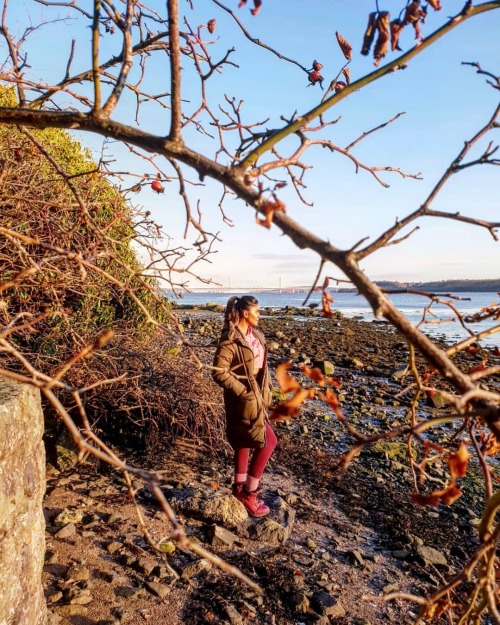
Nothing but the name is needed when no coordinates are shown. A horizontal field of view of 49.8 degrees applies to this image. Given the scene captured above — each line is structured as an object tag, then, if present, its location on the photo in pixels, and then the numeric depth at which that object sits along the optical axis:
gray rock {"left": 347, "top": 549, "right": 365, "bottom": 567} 4.55
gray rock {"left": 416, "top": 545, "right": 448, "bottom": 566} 4.72
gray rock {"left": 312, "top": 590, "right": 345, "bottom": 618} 3.77
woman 5.17
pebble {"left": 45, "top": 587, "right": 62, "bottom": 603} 3.45
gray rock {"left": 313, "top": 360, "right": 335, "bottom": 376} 13.85
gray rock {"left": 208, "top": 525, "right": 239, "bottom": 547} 4.51
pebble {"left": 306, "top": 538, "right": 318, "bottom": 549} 4.75
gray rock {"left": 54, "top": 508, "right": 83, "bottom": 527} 4.43
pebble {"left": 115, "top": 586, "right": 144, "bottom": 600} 3.65
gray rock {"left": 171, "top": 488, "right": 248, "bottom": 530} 4.80
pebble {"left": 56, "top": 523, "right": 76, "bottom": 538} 4.24
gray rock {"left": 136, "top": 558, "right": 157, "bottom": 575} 3.94
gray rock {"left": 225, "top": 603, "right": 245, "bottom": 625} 3.56
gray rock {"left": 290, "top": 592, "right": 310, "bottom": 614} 3.76
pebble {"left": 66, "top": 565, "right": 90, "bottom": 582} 3.73
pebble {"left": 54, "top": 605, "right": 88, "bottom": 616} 3.36
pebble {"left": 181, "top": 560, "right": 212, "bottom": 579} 3.97
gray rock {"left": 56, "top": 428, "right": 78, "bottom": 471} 5.42
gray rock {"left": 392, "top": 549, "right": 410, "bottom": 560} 4.77
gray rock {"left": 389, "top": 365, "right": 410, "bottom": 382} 14.06
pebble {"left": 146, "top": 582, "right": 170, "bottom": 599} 3.71
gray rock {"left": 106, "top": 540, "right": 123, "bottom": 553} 4.16
